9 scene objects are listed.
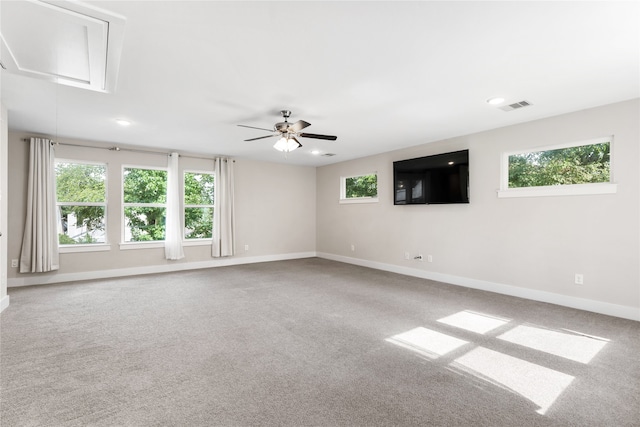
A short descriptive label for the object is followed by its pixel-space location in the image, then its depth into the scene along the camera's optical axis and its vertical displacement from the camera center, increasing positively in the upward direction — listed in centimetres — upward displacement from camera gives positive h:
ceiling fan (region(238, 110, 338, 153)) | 377 +102
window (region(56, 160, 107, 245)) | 532 +22
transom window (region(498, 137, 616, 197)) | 368 +55
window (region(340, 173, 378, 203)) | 679 +57
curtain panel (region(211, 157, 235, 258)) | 673 +4
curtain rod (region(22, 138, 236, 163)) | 508 +125
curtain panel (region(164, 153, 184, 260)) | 614 -4
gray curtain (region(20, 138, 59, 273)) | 490 -4
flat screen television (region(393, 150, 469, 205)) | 496 +58
